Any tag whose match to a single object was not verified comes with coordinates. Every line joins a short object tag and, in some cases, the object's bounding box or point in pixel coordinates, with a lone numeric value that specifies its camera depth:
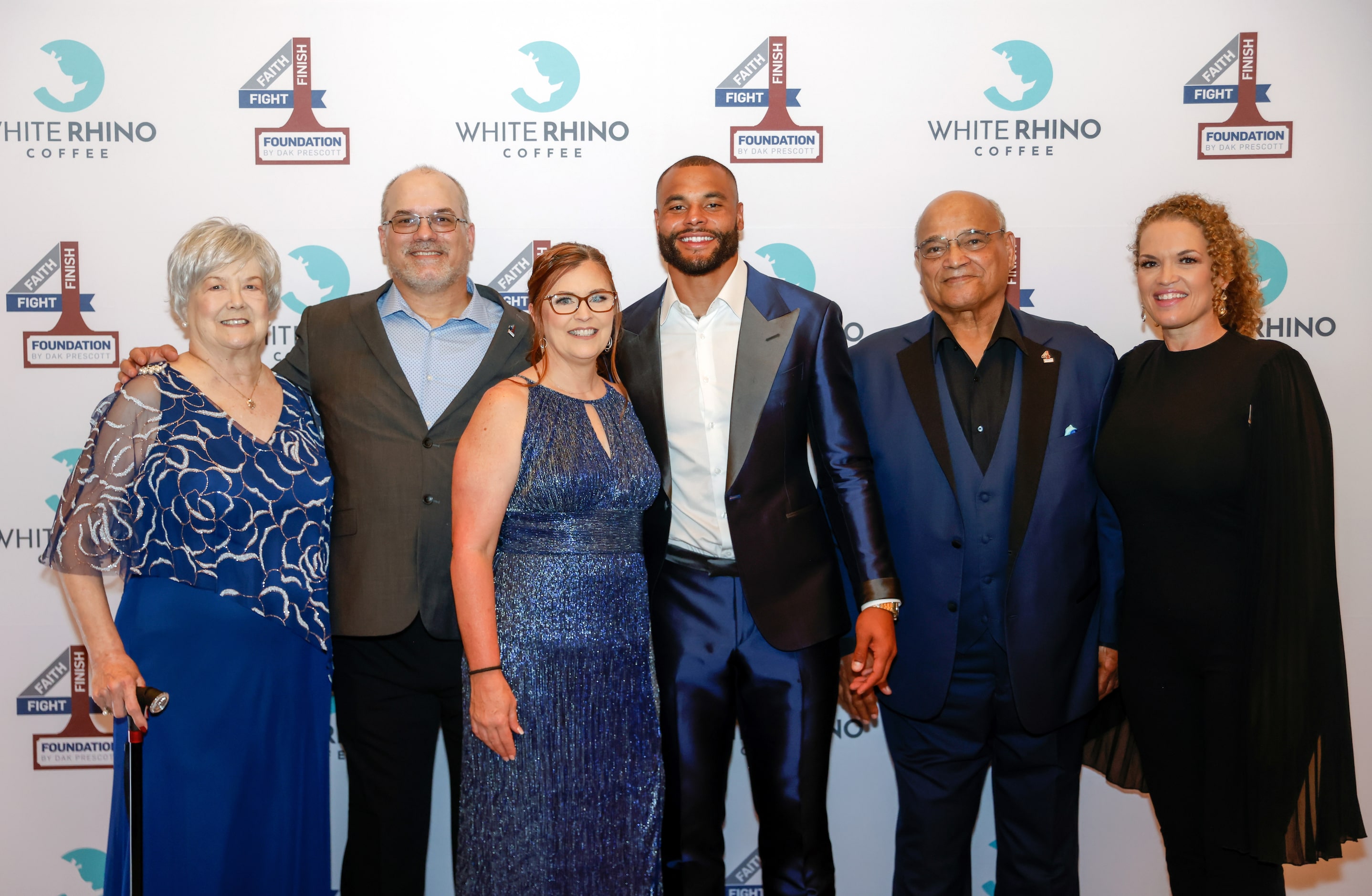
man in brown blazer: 2.25
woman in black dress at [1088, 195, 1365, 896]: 1.97
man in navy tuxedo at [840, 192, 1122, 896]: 2.19
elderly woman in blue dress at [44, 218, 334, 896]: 2.00
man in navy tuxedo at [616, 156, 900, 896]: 2.17
